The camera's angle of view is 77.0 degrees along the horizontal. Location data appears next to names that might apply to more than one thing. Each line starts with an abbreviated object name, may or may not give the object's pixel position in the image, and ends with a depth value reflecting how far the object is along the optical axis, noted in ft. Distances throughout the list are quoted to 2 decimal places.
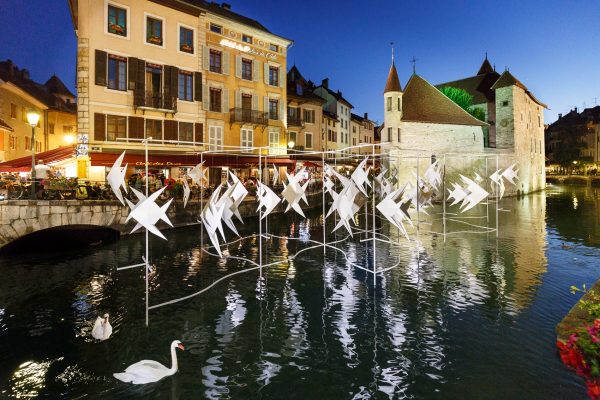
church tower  123.21
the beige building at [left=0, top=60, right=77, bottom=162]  100.12
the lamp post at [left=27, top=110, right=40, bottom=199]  42.91
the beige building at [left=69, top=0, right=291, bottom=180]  75.05
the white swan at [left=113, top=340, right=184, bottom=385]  18.86
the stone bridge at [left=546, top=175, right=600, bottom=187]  215.63
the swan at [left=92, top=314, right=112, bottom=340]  23.58
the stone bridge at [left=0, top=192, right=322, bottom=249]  47.39
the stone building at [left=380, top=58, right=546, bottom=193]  127.34
